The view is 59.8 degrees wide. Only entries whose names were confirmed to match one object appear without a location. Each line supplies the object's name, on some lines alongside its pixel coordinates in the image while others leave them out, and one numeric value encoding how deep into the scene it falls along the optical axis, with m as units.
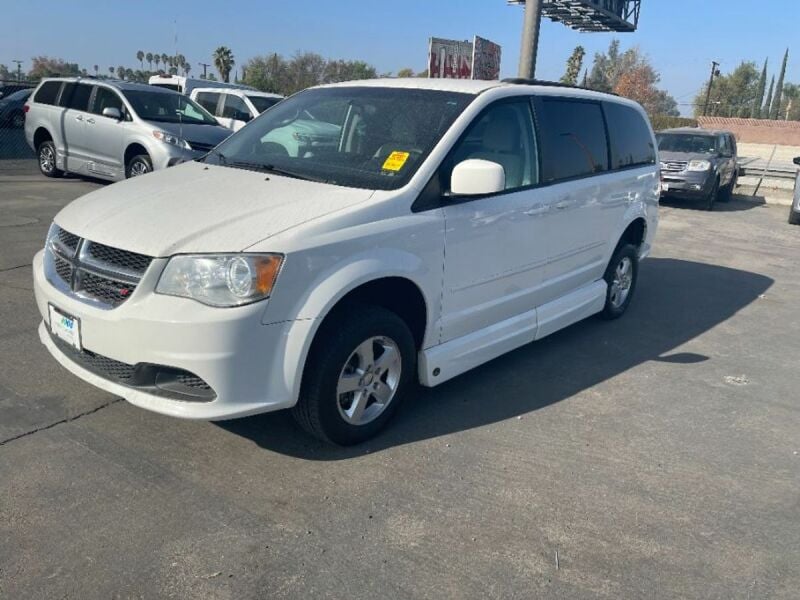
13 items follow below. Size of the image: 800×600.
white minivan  3.06
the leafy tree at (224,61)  63.91
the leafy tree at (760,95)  76.04
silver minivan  10.79
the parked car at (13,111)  20.84
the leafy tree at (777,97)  78.00
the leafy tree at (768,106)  79.56
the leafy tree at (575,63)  67.95
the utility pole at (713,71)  59.09
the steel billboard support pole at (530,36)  12.24
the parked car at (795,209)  13.21
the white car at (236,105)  14.27
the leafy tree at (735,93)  72.69
